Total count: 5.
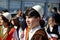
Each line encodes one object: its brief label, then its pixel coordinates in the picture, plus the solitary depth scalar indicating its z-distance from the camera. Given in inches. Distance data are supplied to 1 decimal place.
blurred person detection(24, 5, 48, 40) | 128.0
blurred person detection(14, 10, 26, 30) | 273.1
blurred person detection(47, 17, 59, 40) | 247.0
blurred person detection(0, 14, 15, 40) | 216.3
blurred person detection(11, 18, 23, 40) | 264.4
